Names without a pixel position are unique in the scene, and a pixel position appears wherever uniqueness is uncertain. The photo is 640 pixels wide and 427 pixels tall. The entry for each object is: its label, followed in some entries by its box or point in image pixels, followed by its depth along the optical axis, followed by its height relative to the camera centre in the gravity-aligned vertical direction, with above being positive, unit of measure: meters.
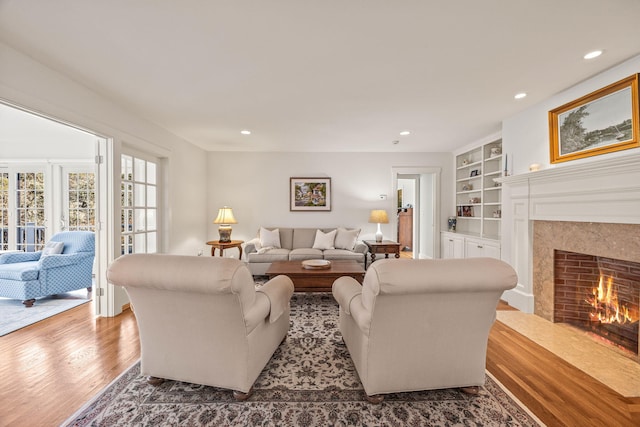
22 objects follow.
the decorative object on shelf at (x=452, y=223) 5.70 -0.24
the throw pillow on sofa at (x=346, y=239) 5.10 -0.50
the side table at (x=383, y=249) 4.97 -0.66
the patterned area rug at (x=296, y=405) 1.58 -1.18
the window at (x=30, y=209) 4.79 +0.06
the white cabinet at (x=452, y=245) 4.99 -0.64
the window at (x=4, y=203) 4.79 +0.17
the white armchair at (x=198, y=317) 1.50 -0.63
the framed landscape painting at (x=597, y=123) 2.29 +0.82
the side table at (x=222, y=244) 4.88 -0.58
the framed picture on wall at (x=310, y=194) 5.81 +0.37
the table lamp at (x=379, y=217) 5.33 -0.10
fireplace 2.47 -0.83
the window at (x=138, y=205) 3.52 +0.10
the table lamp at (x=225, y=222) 5.09 -0.18
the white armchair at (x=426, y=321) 1.49 -0.64
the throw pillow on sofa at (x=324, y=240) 5.16 -0.53
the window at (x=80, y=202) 4.81 +0.18
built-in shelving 4.64 +0.37
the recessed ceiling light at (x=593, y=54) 2.16 +1.23
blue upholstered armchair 3.36 -0.72
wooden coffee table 3.37 -0.79
